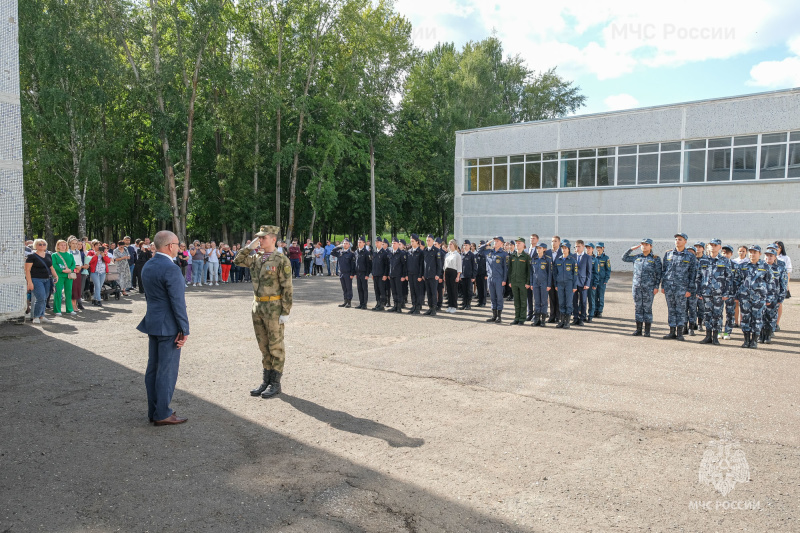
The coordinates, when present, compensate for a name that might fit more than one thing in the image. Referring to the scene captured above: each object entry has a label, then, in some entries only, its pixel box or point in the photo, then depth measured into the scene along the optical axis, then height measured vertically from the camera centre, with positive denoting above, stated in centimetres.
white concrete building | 2511 +372
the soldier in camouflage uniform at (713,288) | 1006 -71
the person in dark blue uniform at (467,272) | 1530 -73
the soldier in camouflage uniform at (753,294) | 973 -79
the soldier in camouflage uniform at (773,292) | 994 -76
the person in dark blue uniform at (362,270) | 1548 -73
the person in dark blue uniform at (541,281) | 1227 -76
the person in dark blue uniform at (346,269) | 1579 -74
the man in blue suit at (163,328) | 563 -88
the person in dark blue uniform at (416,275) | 1430 -78
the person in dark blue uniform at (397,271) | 1462 -70
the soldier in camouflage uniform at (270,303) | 663 -72
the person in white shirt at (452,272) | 1455 -72
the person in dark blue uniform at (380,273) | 1512 -80
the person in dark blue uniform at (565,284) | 1198 -80
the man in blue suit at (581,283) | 1248 -80
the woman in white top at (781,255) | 1118 -11
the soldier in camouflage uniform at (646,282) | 1079 -66
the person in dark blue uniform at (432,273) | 1399 -71
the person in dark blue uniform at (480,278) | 1600 -93
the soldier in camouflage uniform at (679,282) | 1038 -64
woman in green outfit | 1302 -70
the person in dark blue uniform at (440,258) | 1429 -35
